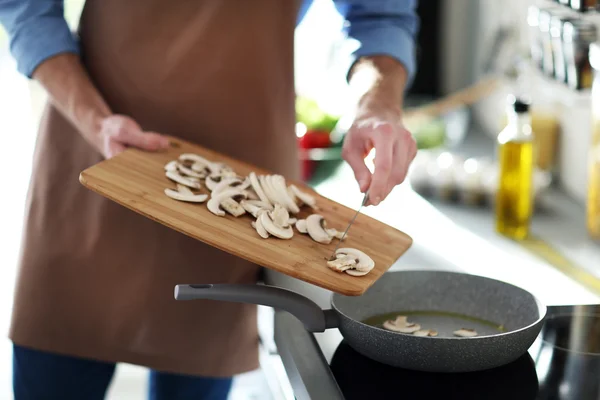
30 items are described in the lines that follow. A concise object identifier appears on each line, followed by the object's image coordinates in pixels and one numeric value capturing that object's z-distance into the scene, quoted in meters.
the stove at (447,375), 1.60
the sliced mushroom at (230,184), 1.80
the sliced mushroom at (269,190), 1.82
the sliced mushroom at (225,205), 1.75
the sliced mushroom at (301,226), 1.76
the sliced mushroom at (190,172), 1.83
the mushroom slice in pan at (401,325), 1.72
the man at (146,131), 2.01
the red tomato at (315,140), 3.01
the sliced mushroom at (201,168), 1.85
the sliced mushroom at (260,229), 1.71
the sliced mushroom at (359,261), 1.68
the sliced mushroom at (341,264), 1.67
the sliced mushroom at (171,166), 1.83
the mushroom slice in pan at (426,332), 1.71
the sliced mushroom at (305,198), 1.84
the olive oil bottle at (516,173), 2.43
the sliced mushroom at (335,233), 1.77
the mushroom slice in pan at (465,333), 1.73
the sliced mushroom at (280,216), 1.75
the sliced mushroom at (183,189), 1.77
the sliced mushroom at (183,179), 1.80
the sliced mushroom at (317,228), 1.75
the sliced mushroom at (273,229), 1.72
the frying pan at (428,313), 1.60
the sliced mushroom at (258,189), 1.81
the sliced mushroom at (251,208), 1.76
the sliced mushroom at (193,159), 1.88
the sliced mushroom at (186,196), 1.75
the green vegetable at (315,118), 3.23
